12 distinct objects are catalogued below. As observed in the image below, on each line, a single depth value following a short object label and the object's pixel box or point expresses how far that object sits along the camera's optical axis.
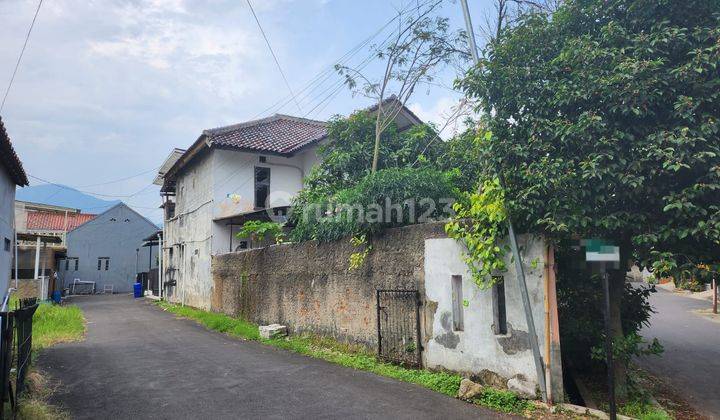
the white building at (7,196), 10.16
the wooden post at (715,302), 18.05
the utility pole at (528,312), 5.75
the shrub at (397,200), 8.75
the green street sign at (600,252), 4.62
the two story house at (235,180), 17.44
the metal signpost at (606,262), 4.62
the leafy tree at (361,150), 13.98
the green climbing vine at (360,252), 9.15
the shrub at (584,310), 6.81
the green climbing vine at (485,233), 6.21
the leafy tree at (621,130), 4.98
